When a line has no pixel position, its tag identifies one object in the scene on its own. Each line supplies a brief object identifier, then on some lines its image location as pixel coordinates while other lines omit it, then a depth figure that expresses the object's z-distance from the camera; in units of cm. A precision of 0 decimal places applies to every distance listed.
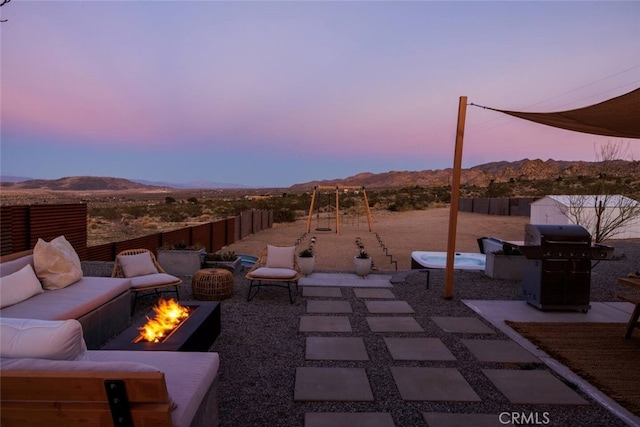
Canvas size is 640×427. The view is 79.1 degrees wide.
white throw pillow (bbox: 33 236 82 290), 409
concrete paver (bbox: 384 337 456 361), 360
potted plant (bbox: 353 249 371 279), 709
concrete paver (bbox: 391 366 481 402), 288
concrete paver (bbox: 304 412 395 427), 252
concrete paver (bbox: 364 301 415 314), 503
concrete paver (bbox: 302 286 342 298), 579
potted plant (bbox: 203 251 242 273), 703
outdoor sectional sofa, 341
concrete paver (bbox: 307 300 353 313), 504
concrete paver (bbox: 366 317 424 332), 436
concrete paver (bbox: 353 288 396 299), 576
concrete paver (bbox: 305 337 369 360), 359
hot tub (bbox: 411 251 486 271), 902
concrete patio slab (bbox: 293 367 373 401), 286
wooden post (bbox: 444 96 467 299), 540
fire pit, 280
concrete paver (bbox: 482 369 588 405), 286
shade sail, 409
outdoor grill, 491
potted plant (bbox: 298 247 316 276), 708
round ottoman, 540
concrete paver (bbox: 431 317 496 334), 436
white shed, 1195
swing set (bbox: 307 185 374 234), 1574
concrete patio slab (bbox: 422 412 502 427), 254
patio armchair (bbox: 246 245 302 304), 542
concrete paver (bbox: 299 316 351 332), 434
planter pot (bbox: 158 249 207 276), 688
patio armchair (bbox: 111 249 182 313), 489
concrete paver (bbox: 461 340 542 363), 358
